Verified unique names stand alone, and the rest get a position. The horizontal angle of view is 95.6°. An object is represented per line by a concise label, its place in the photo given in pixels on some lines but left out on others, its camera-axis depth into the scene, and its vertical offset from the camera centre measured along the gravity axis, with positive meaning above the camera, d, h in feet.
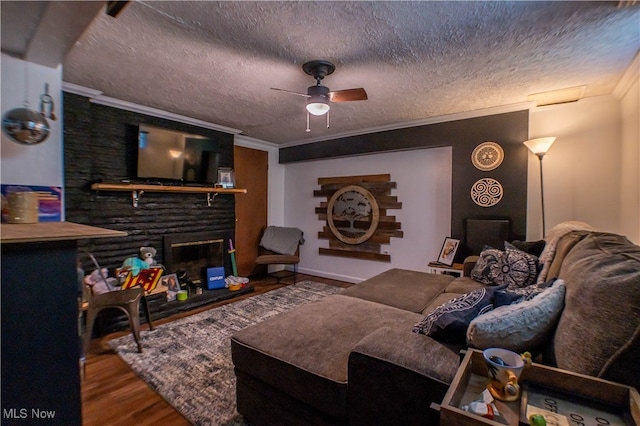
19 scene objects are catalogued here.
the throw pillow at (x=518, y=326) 3.59 -1.44
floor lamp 9.25 +2.15
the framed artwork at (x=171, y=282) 11.40 -2.94
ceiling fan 7.48 +3.15
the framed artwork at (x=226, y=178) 13.46 +1.47
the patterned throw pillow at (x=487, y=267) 8.30 -1.64
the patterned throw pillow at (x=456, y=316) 4.08 -1.54
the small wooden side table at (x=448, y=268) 10.91 -2.19
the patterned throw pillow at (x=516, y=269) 7.52 -1.54
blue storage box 12.94 -3.13
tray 2.68 -1.88
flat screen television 10.82 +2.11
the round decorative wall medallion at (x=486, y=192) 11.02 +0.75
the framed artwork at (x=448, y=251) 11.32 -1.60
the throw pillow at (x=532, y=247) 8.63 -1.07
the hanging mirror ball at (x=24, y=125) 5.29 +1.51
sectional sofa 3.04 -1.99
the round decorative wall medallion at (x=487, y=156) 10.99 +2.14
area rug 5.96 -3.99
